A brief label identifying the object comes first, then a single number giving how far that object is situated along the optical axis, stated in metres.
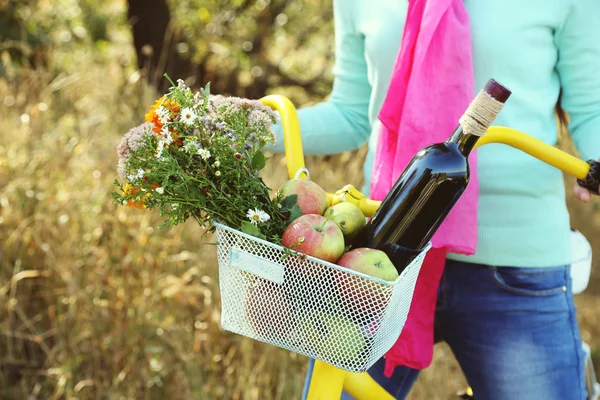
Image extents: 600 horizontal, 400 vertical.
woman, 1.56
